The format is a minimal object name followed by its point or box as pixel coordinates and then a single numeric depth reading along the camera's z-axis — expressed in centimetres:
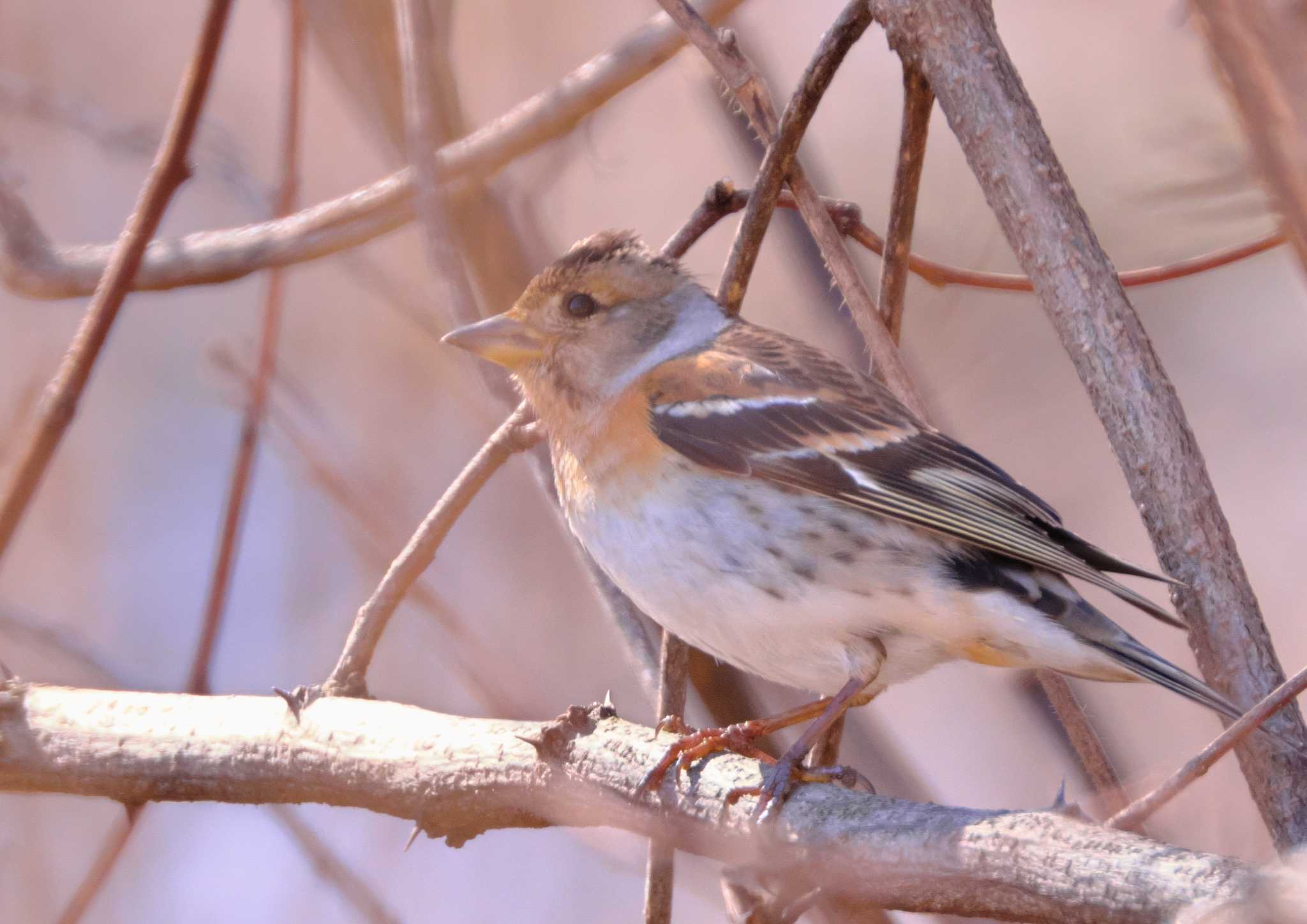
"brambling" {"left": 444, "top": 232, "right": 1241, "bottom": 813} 486
